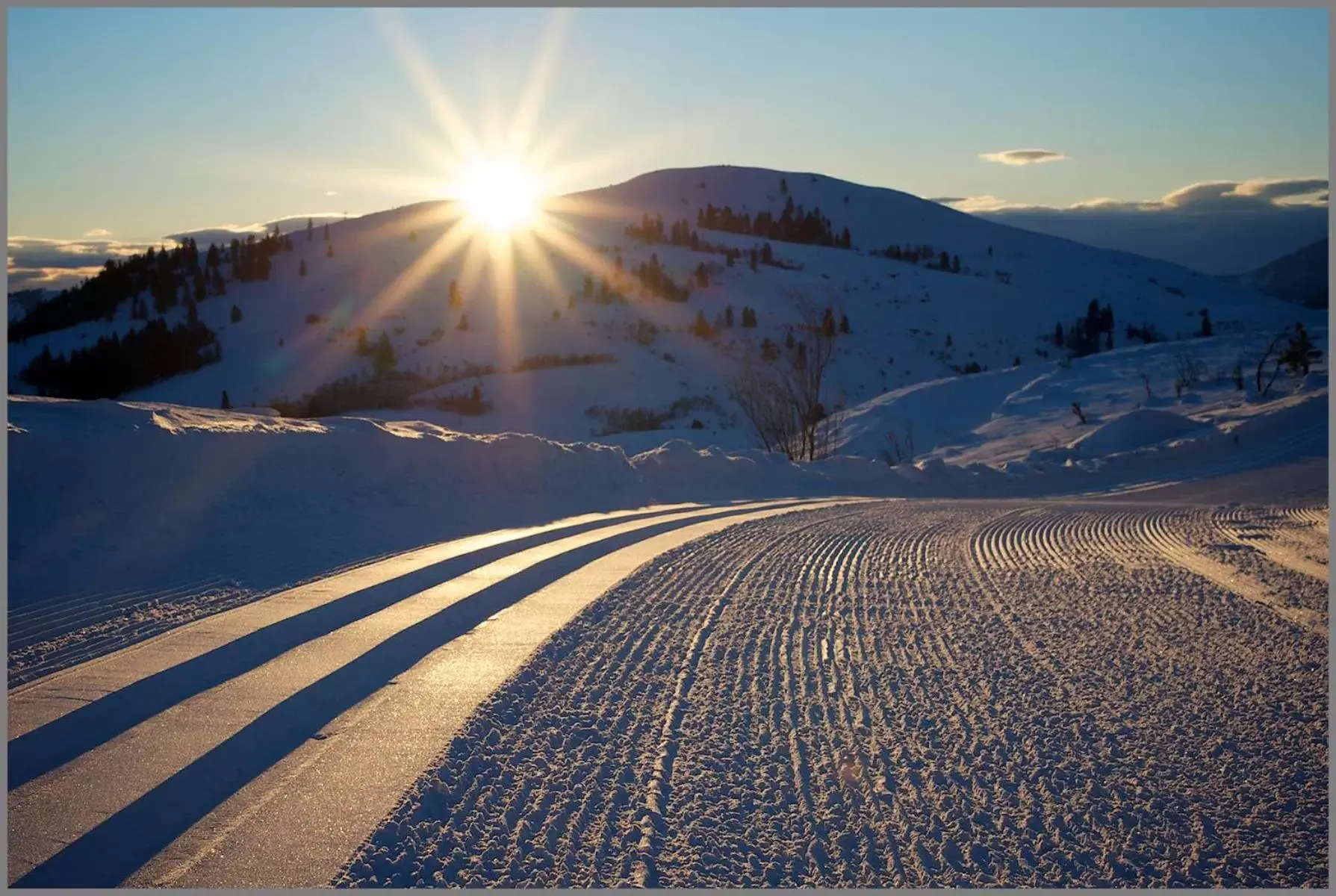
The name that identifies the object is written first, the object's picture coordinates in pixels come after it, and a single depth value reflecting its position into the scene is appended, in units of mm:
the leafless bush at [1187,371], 32344
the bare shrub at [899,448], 30572
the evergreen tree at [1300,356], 30094
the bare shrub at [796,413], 28453
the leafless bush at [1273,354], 28859
